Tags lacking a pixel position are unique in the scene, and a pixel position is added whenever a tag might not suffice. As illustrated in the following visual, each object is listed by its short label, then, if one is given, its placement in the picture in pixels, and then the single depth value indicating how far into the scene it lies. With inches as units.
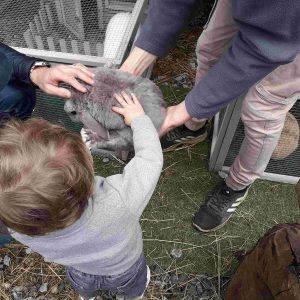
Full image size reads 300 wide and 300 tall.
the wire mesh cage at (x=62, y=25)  62.8
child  30.8
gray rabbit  38.8
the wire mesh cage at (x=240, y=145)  56.2
